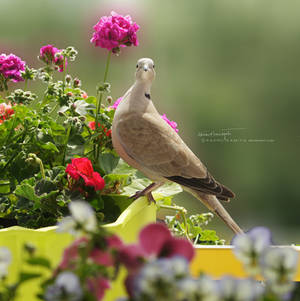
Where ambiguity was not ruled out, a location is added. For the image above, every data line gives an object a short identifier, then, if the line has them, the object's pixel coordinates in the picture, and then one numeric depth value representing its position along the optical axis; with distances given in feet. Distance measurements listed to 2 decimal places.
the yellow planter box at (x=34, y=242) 22.53
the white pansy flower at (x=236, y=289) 9.49
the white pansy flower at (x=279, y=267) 10.13
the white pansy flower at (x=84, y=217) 10.63
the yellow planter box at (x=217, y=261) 22.94
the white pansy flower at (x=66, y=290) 9.65
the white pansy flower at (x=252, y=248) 10.64
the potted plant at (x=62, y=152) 22.96
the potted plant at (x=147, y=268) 9.52
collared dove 23.29
